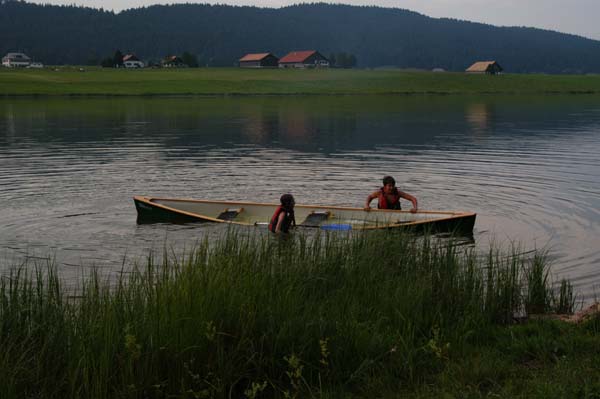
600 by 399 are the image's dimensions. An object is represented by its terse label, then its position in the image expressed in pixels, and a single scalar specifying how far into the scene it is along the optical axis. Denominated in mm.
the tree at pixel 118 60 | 172588
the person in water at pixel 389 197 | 17438
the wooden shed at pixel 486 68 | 172625
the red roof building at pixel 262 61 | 188625
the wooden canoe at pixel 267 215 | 15523
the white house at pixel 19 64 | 195938
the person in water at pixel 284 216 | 15328
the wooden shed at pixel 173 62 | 173250
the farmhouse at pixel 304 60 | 193125
